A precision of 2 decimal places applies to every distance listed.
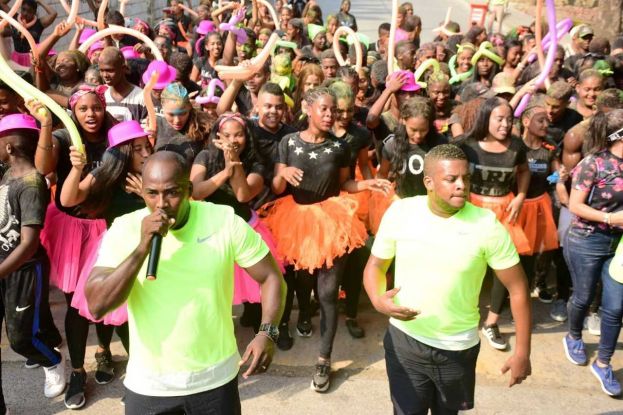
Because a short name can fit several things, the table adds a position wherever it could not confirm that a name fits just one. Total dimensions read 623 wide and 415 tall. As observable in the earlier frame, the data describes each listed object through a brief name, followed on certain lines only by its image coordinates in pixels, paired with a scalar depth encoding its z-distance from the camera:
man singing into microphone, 2.36
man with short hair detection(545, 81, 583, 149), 5.35
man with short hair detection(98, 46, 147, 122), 5.22
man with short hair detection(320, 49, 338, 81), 6.76
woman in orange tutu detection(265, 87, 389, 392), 4.24
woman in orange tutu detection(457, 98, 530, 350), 4.46
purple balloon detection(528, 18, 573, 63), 7.00
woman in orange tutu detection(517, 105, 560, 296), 5.00
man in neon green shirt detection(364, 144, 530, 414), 2.82
